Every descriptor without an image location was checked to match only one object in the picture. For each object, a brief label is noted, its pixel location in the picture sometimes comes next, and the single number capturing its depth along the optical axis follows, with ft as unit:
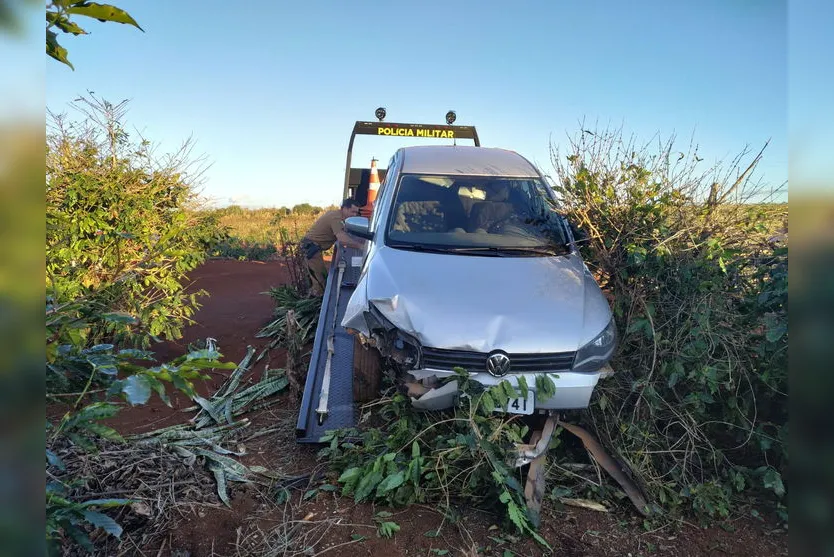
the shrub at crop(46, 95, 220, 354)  19.31
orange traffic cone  27.99
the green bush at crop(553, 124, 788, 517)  11.94
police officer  24.66
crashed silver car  11.94
